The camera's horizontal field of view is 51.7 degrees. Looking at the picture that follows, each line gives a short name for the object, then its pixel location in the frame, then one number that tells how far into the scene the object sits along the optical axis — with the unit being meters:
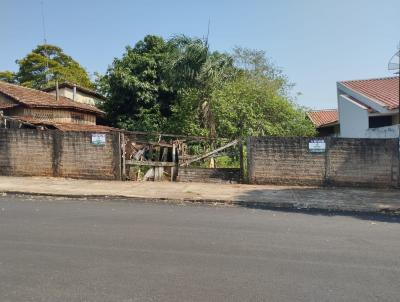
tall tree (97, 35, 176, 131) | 24.20
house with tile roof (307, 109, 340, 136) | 26.68
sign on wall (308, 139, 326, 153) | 13.12
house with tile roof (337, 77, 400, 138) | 16.69
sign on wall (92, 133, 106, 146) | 14.00
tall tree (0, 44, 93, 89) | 43.28
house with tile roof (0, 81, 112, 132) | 23.26
